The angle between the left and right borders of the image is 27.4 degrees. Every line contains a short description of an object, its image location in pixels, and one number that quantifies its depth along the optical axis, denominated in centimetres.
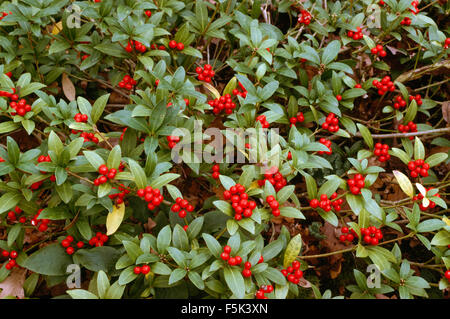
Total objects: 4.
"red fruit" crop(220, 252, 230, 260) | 124
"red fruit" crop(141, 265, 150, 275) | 125
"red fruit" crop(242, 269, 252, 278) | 125
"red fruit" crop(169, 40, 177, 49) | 141
